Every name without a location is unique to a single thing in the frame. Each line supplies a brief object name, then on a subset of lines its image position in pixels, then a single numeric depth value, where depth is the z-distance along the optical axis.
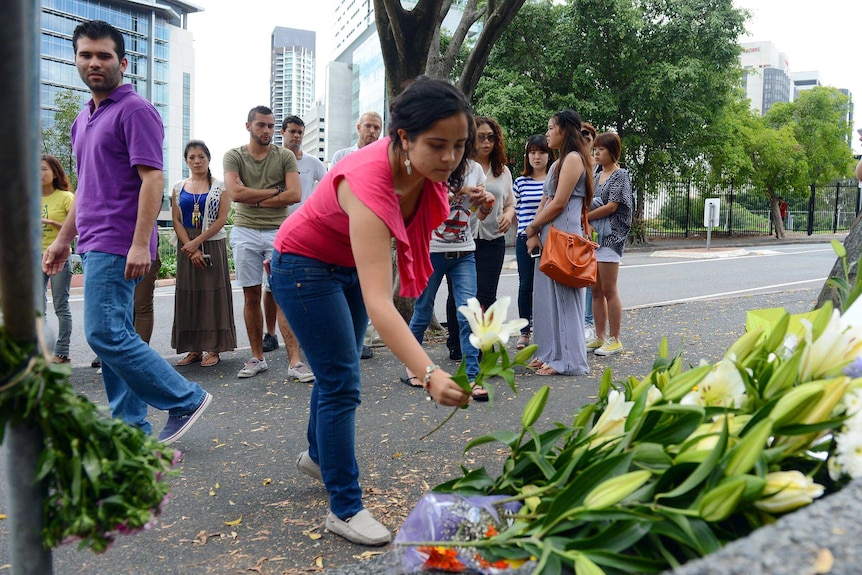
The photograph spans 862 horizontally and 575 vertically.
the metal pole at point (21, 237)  1.19
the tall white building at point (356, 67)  94.25
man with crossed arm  6.16
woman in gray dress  5.82
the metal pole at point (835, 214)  33.69
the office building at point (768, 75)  147.25
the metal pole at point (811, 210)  32.31
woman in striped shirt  6.77
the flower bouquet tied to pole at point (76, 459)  1.36
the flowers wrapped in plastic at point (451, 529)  1.86
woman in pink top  2.42
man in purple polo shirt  3.84
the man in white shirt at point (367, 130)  6.59
